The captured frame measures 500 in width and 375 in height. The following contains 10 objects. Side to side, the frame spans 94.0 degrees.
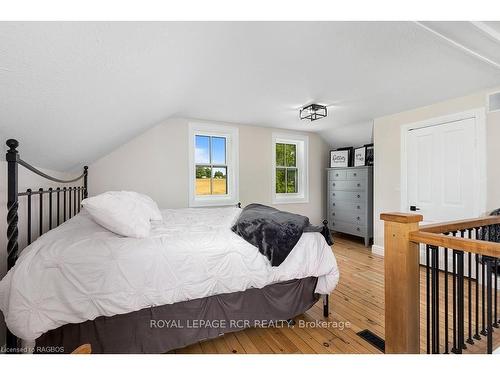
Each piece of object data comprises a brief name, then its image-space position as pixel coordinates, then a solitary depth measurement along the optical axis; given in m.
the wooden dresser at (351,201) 4.21
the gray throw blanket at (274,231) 1.69
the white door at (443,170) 2.84
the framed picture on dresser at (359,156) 4.43
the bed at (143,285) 1.17
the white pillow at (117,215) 1.51
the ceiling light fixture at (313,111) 3.11
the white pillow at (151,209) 2.27
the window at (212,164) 3.79
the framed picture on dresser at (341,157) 4.73
